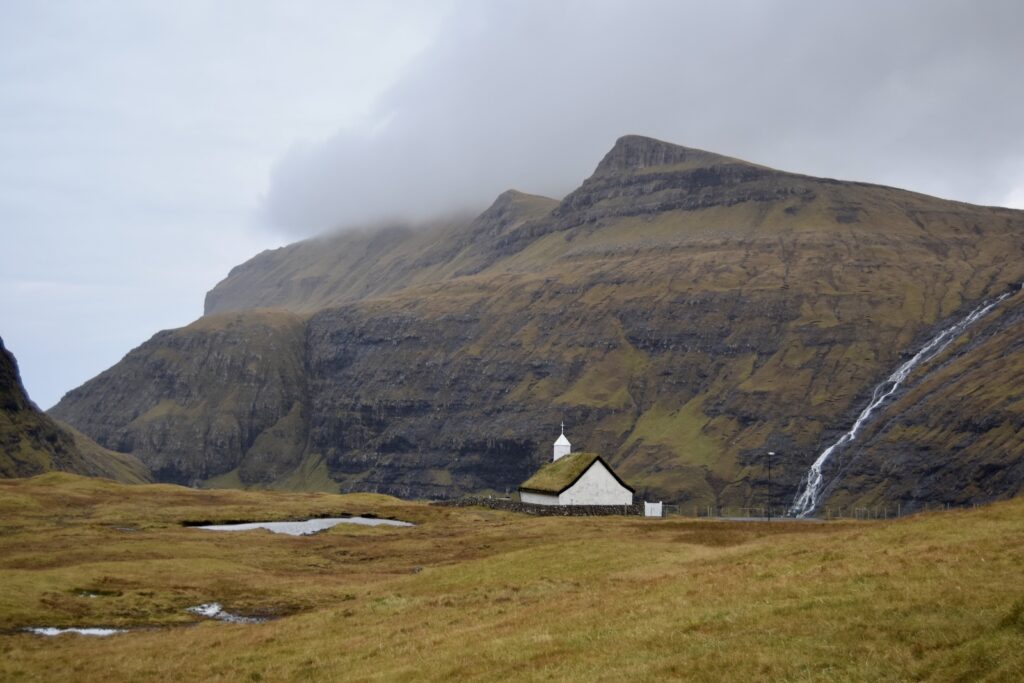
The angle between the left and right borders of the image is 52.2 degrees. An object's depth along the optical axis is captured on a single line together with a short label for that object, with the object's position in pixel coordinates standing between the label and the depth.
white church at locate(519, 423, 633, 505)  106.12
